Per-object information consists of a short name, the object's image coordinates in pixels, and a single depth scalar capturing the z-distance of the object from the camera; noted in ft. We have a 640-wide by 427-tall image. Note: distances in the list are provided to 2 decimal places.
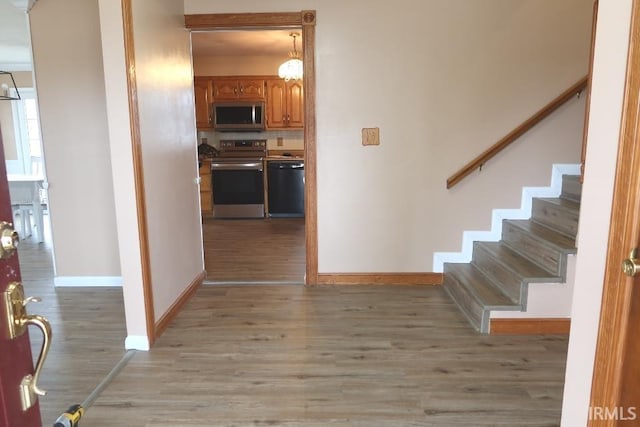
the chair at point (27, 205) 11.45
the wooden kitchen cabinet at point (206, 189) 22.38
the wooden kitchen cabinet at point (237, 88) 22.62
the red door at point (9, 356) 2.40
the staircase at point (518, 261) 9.38
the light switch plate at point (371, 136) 11.83
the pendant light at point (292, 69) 17.38
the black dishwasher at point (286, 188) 22.11
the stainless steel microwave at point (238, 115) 22.49
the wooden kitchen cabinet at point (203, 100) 22.58
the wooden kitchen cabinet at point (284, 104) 22.68
